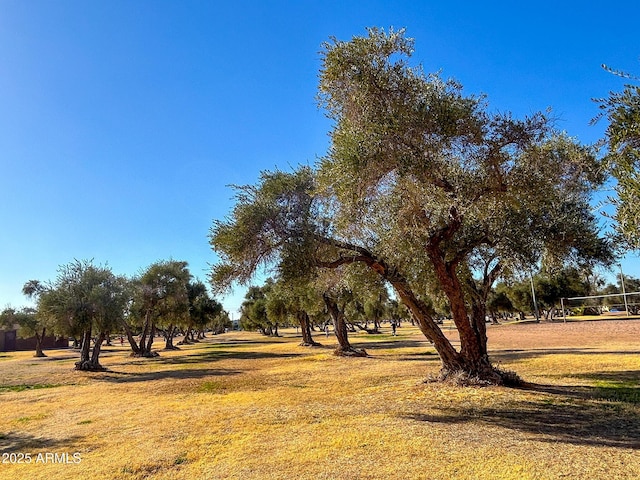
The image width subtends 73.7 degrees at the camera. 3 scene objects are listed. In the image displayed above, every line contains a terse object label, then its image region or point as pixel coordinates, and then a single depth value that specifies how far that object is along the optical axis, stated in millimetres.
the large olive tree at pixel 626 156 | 5965
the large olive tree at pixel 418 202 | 10250
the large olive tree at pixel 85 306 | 27531
